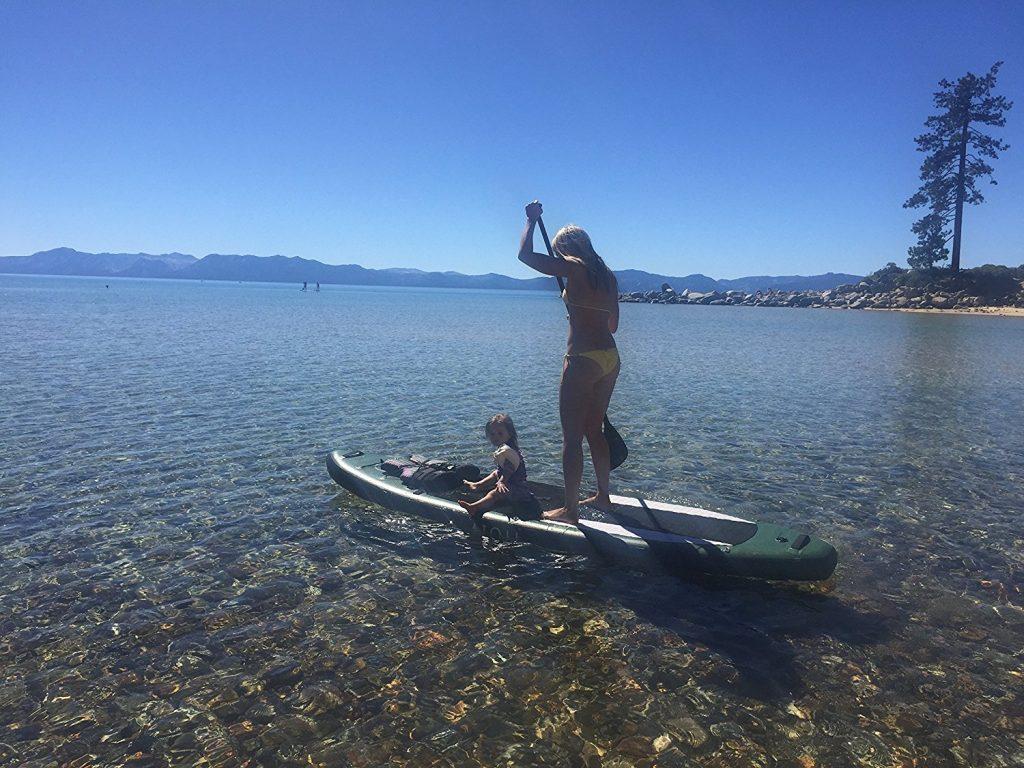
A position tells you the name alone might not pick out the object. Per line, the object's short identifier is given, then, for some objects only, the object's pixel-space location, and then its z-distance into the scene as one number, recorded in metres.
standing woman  6.85
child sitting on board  7.78
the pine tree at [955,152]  61.97
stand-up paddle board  6.49
